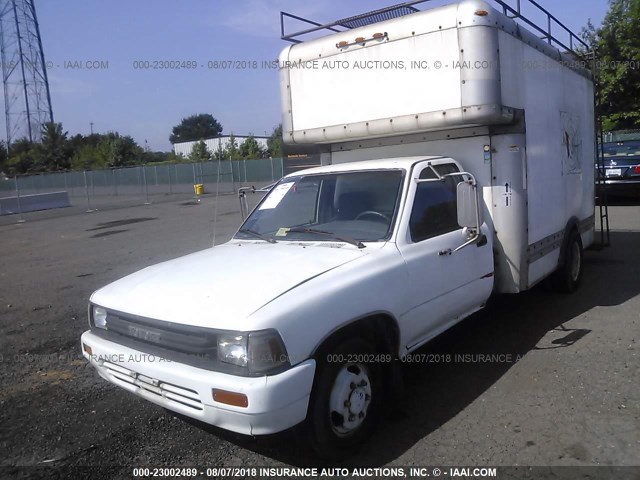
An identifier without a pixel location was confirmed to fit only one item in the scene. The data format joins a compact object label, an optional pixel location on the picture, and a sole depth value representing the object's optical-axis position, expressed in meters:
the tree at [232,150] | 47.75
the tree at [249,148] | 51.72
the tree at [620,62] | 28.30
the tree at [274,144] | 49.58
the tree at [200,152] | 56.25
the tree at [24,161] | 58.56
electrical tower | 49.72
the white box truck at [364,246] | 3.10
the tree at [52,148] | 58.12
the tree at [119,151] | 59.03
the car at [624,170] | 14.63
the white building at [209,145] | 58.58
